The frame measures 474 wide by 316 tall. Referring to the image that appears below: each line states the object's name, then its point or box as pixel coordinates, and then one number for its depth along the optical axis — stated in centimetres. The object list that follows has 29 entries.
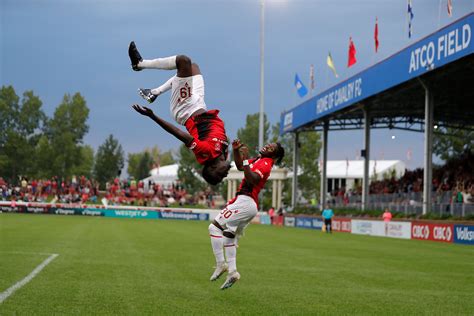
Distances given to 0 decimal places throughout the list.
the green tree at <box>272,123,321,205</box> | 10694
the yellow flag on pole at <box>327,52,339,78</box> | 5338
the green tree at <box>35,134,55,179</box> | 7482
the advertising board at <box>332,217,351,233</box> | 5019
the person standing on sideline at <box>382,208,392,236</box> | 4293
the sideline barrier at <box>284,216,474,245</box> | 3488
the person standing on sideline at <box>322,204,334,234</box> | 4781
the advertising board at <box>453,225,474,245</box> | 3391
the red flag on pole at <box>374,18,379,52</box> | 4490
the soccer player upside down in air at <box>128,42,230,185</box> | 1077
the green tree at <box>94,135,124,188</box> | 12800
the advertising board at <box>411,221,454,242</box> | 3599
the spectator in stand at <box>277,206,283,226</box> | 6543
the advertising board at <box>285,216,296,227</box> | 6329
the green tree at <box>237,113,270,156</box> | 10519
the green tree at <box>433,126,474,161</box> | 9462
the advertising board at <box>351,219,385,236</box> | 4459
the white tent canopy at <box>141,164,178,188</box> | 12362
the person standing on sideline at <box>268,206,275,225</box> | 6719
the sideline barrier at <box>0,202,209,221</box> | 7181
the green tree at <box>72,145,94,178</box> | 9682
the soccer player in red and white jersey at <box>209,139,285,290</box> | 1187
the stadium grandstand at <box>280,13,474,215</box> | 3494
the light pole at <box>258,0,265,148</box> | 4933
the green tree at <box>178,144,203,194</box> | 11806
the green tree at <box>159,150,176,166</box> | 17575
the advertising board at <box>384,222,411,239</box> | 4064
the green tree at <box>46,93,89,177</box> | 8325
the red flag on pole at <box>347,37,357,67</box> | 4850
